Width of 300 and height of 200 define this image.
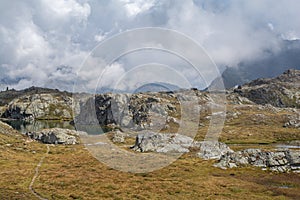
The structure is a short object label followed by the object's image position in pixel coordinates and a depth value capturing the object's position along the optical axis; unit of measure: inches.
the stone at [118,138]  5550.2
